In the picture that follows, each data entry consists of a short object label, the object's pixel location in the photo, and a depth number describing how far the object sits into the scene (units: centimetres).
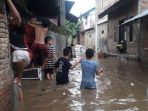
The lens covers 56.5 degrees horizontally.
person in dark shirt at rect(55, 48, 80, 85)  358
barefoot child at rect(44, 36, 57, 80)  420
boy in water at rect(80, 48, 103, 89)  327
